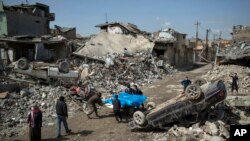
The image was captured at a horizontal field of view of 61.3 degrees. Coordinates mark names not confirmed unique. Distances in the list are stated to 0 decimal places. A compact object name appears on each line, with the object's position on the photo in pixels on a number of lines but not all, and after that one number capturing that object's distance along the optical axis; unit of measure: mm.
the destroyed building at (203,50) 38007
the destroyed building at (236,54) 17804
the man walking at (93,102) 9049
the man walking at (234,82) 12353
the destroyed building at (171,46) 24819
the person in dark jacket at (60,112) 7229
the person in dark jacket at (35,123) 6808
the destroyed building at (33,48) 18052
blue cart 8650
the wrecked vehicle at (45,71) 12467
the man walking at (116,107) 8355
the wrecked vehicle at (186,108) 6882
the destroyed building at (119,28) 24660
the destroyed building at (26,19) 21487
